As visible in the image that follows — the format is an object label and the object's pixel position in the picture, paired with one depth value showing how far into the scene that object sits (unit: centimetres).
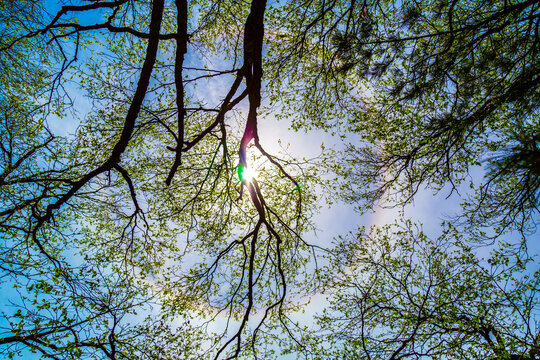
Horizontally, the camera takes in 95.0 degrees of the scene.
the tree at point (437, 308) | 761
